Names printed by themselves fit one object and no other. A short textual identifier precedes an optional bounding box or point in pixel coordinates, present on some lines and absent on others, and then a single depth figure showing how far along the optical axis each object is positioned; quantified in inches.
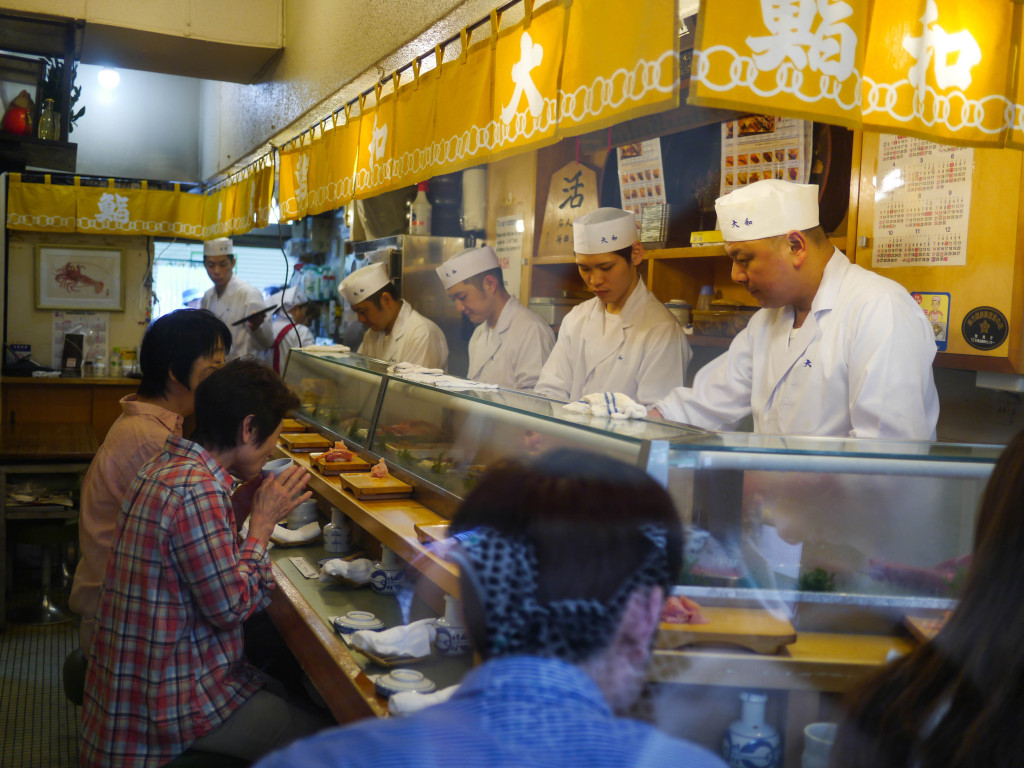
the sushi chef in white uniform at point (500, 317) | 182.1
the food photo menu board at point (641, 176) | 156.2
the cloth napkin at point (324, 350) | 186.7
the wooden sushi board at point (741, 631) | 56.7
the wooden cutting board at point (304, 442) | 151.9
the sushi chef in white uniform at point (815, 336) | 94.8
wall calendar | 104.5
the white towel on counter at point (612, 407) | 82.1
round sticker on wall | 100.6
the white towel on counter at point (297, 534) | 123.3
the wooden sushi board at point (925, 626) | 47.8
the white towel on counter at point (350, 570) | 103.3
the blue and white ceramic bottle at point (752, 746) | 55.6
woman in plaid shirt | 79.0
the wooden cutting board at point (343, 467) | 128.7
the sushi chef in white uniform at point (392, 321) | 202.8
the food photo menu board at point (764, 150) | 127.0
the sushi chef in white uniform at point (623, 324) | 147.1
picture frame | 323.3
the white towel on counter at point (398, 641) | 79.6
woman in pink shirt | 108.0
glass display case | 60.9
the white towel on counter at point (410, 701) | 67.0
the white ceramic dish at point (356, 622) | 87.2
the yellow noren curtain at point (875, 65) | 72.5
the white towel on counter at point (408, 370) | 135.0
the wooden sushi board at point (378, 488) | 113.3
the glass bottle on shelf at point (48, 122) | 228.7
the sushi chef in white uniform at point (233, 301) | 290.5
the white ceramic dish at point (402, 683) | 71.8
